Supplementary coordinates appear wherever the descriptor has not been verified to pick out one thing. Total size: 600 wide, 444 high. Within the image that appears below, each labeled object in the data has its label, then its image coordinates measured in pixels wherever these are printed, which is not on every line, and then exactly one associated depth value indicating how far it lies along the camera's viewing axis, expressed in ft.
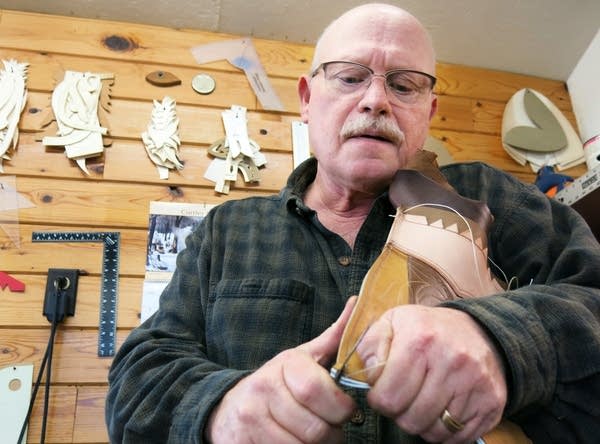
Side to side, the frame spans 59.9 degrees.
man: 1.64
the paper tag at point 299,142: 5.70
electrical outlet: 4.58
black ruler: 4.67
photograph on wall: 4.89
